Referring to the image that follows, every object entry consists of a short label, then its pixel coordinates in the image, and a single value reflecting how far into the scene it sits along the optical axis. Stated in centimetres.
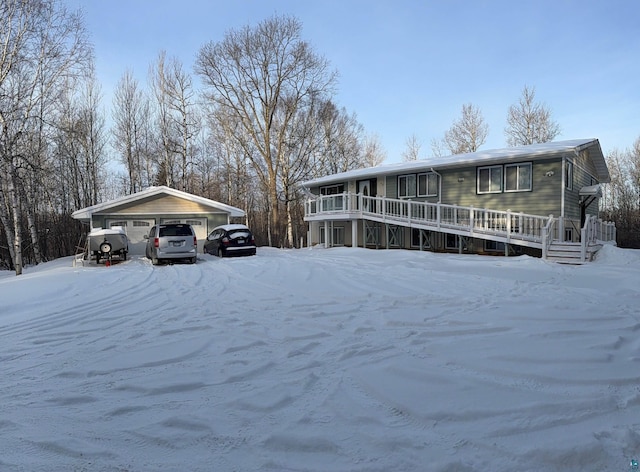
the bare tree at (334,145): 3497
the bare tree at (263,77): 2914
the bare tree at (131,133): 3128
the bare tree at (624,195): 3097
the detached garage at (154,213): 1977
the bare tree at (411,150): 4463
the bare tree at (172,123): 3027
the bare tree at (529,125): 3331
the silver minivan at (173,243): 1422
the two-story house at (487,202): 1399
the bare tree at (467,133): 3725
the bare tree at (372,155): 4110
